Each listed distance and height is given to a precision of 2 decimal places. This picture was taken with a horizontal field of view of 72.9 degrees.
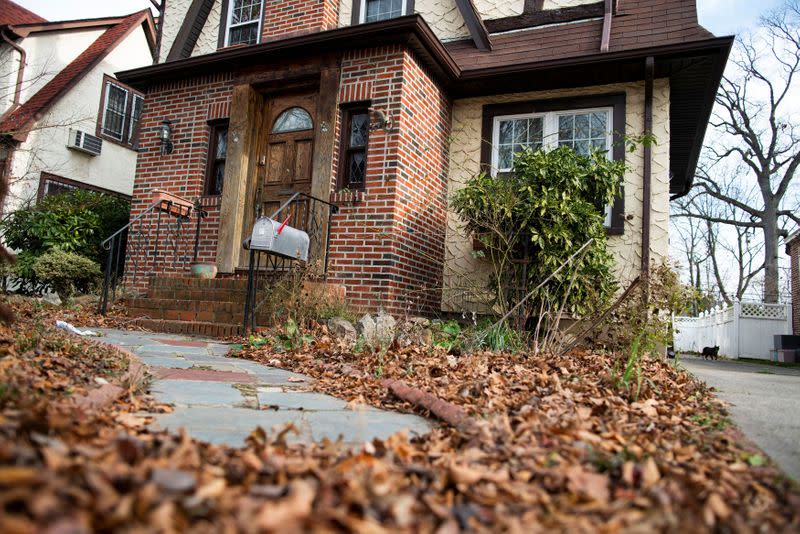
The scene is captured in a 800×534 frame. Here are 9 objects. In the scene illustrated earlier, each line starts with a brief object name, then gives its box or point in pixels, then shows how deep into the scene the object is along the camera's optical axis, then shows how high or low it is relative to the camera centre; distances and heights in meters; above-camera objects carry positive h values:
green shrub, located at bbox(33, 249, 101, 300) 7.36 +0.29
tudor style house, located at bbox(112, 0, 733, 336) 6.15 +2.57
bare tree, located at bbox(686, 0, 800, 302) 18.73 +6.79
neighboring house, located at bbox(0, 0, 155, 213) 10.82 +4.19
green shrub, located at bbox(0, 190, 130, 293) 8.06 +0.98
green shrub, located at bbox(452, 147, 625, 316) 5.37 +1.05
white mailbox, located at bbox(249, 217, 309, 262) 5.20 +0.66
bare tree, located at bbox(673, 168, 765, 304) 22.28 +4.61
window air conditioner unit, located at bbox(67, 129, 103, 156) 11.52 +3.26
